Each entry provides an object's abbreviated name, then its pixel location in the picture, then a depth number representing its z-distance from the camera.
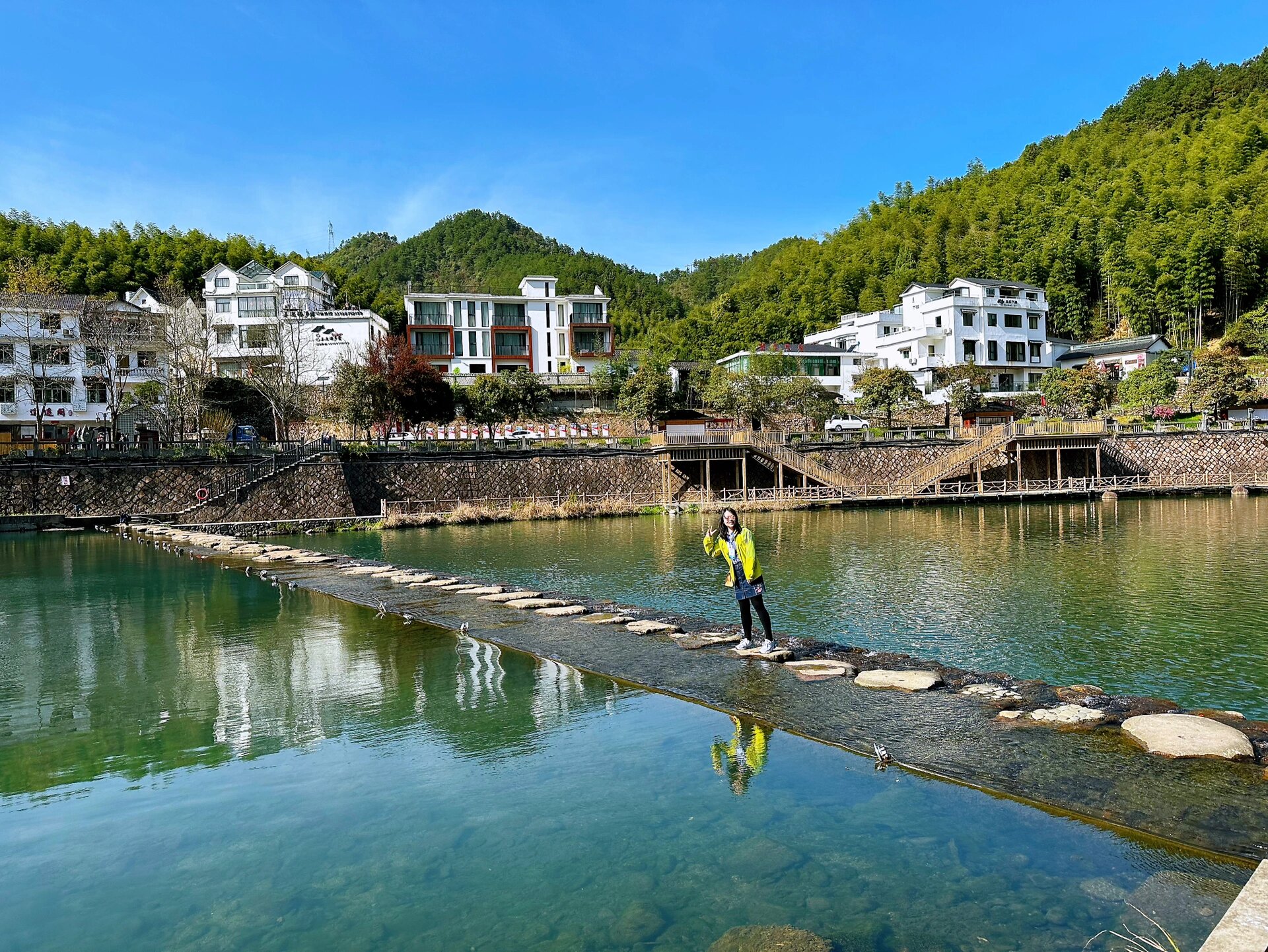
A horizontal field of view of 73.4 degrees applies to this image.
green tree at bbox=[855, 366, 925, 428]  52.53
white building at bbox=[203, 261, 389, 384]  54.59
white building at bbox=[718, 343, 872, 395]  61.50
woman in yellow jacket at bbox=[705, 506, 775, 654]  9.56
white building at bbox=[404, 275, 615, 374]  63.50
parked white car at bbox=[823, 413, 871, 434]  52.50
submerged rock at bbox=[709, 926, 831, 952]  4.37
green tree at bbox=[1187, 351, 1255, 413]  50.19
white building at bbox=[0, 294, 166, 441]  43.56
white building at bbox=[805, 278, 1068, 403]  62.00
